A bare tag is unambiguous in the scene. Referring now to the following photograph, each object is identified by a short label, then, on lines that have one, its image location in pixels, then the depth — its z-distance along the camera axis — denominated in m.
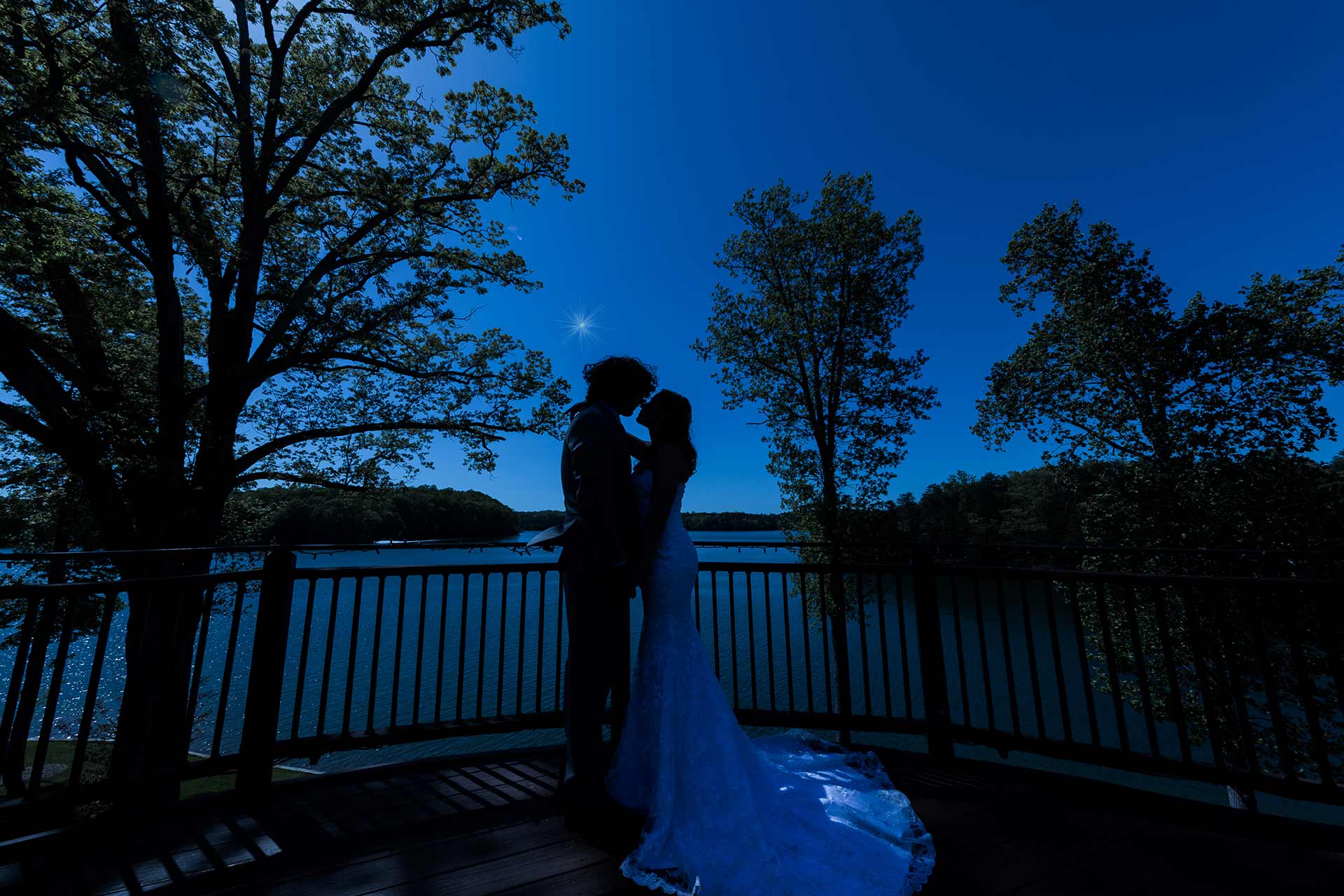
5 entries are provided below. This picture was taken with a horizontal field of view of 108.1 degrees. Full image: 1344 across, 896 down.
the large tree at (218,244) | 6.55
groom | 2.23
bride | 1.83
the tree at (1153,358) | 10.18
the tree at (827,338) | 12.66
